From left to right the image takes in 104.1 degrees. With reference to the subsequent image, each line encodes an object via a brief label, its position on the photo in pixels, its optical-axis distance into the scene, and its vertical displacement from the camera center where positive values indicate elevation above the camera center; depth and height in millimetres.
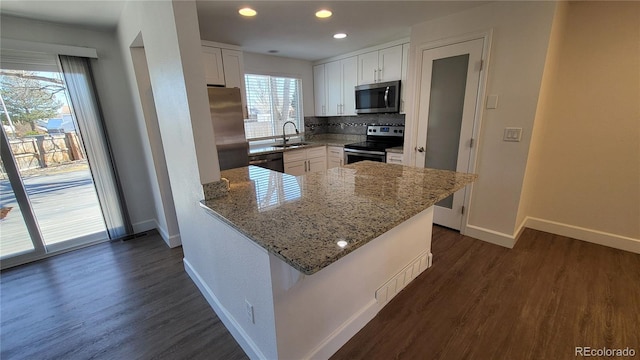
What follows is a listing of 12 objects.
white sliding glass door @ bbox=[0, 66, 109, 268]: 2434 -440
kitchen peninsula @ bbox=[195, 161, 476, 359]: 1027 -460
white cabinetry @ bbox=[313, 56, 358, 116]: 3945 +502
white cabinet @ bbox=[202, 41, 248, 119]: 3105 +709
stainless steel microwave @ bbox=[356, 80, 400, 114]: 3428 +255
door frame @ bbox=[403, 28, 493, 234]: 2365 +181
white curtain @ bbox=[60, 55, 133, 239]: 2578 -182
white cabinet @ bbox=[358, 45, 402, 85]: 3357 +694
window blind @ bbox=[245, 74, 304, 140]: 3934 +237
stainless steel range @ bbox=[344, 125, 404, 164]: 3518 -417
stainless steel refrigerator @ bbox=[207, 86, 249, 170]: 2756 -57
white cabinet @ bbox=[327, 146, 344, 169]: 4050 -623
